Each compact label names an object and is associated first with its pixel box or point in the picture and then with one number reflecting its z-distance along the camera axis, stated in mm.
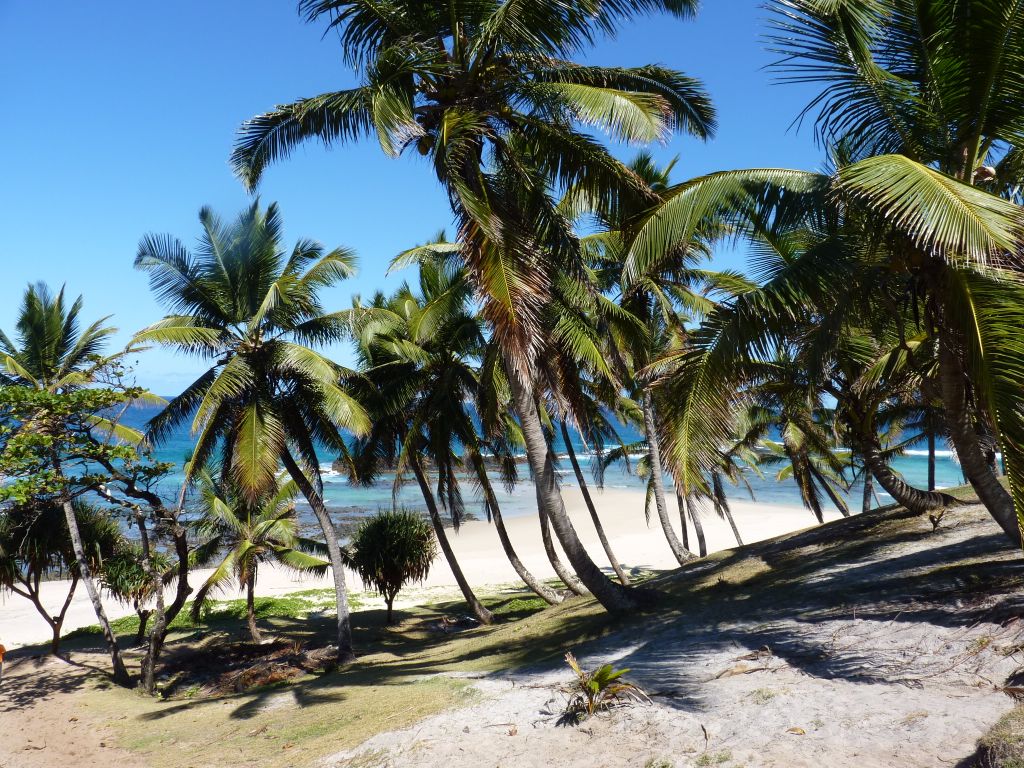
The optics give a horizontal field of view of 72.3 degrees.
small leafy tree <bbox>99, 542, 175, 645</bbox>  14070
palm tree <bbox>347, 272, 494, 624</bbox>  15078
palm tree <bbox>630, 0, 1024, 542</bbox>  5109
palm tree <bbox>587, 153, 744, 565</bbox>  13750
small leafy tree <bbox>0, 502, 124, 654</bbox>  13812
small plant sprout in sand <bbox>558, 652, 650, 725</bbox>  6395
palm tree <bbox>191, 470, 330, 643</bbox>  16234
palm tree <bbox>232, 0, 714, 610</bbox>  8320
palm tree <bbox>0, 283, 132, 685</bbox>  12734
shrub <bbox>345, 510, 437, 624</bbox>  16672
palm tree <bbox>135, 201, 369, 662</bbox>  12219
